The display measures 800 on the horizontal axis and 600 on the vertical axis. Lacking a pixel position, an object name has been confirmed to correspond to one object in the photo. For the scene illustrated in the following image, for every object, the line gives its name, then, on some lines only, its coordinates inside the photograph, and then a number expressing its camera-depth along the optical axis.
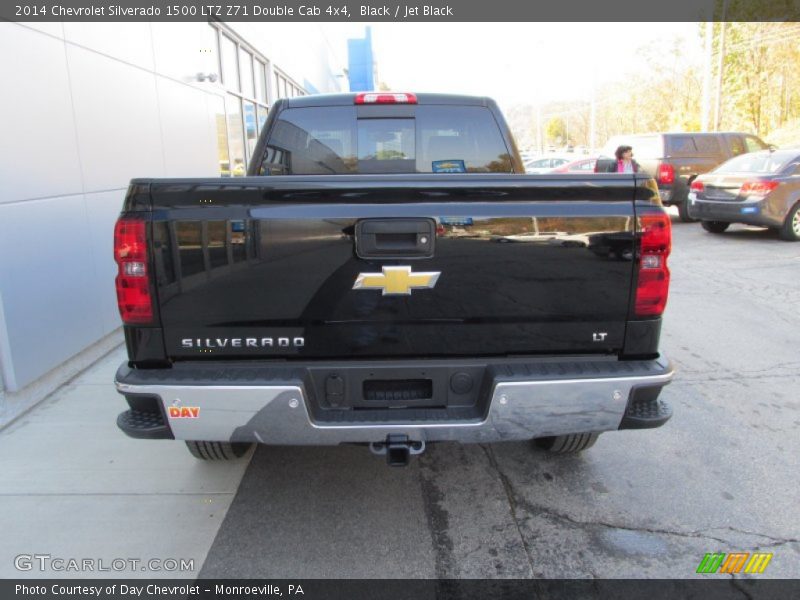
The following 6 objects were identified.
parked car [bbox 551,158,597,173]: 19.14
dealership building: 4.31
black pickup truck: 2.44
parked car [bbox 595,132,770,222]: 14.11
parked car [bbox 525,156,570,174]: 22.38
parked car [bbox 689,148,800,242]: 10.72
